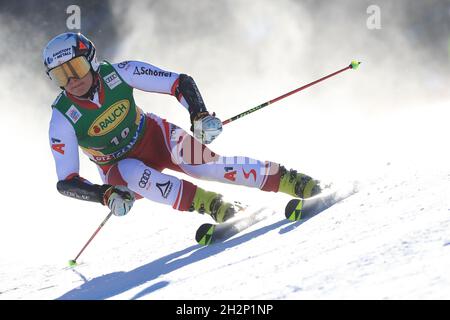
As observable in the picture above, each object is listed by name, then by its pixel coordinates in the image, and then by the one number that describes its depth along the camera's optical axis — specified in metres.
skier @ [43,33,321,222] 9.32
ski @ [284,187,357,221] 8.79
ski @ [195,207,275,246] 9.20
